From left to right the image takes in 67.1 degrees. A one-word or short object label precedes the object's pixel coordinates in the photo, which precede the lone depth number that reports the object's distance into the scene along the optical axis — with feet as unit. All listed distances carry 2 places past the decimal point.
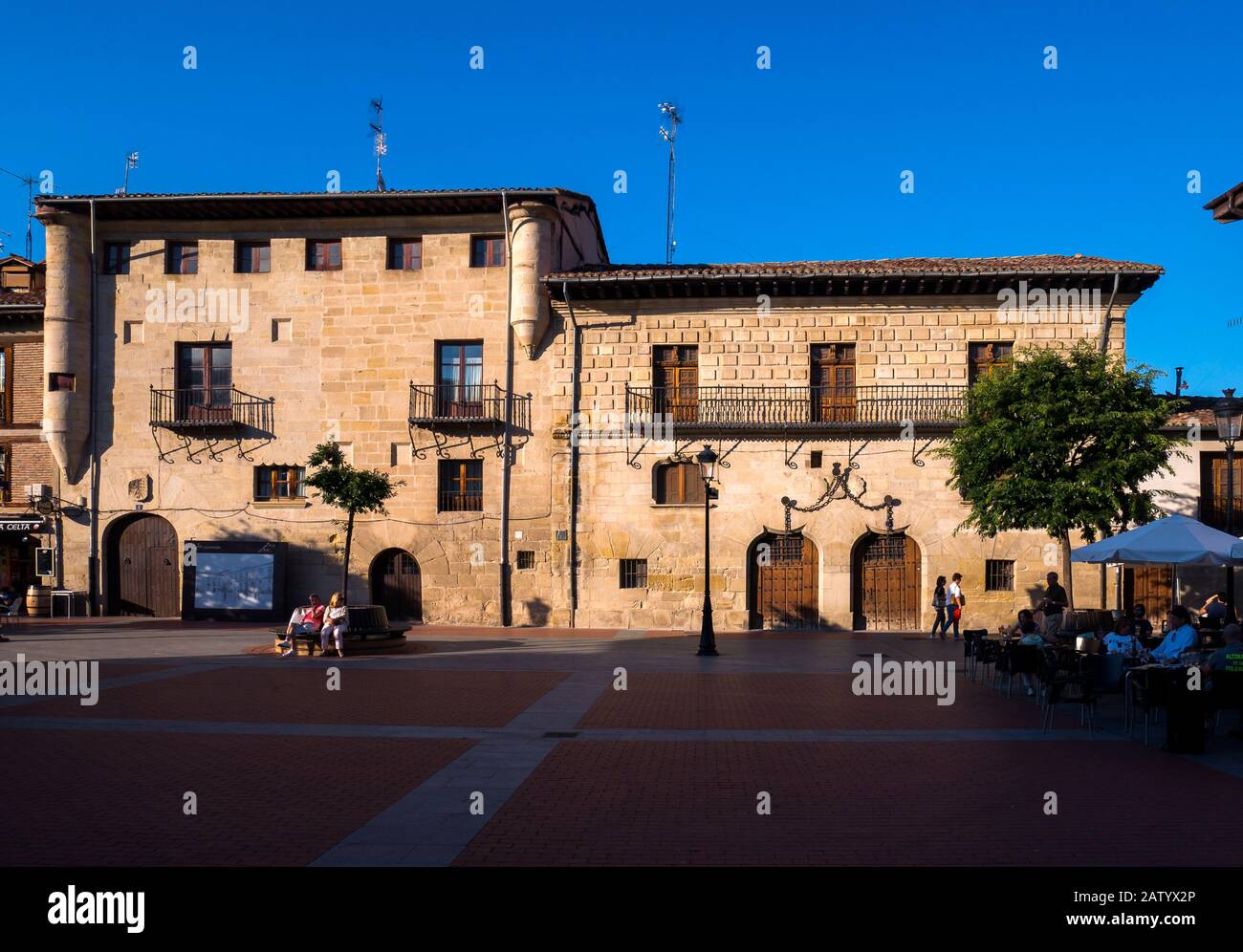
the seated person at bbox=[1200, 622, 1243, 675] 32.01
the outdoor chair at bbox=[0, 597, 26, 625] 78.97
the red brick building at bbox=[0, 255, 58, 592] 88.79
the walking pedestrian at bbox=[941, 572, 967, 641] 71.56
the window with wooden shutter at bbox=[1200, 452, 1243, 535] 78.95
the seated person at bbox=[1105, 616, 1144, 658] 39.45
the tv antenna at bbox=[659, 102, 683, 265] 107.24
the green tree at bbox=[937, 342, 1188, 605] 61.82
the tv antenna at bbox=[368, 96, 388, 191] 98.99
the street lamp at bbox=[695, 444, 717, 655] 61.77
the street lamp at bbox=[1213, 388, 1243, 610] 51.85
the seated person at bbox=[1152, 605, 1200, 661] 35.99
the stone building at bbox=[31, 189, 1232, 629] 80.23
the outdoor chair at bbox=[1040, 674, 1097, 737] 34.65
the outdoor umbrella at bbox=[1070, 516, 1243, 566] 42.30
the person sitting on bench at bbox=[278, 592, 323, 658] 59.41
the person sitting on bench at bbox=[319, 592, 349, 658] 58.75
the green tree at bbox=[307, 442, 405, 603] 65.92
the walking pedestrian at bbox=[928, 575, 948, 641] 73.56
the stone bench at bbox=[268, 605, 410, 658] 59.47
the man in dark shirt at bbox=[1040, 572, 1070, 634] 51.67
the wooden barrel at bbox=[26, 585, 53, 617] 86.69
